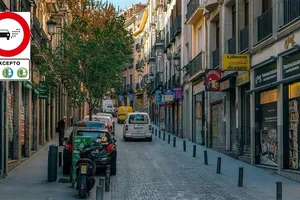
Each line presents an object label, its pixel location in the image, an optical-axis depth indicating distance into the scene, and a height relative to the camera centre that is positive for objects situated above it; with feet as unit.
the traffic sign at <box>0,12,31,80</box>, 21.24 +2.79
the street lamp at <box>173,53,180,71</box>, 123.75 +12.92
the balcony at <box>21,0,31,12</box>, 70.95 +15.10
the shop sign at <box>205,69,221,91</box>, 81.97 +5.71
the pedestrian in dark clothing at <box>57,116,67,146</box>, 94.58 -2.09
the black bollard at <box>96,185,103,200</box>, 32.09 -4.54
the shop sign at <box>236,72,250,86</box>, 68.49 +5.00
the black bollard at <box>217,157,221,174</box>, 57.29 -5.23
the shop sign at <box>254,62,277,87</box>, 58.74 +4.80
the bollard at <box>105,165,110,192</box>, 43.41 -5.15
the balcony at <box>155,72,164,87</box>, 171.53 +12.32
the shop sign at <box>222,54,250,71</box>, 65.67 +6.71
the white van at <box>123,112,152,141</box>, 112.16 -2.28
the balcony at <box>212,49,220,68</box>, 88.89 +9.80
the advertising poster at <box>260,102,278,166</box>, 59.67 -2.00
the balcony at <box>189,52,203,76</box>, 101.87 +10.32
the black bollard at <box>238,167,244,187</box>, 46.80 -5.30
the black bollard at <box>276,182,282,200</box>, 36.01 -4.81
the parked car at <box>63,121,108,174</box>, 55.00 -3.75
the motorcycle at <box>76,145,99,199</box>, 40.88 -4.45
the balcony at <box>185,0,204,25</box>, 99.86 +20.29
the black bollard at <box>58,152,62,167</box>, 63.26 -4.88
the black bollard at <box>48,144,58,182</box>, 49.60 -4.20
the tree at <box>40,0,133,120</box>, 94.73 +10.16
